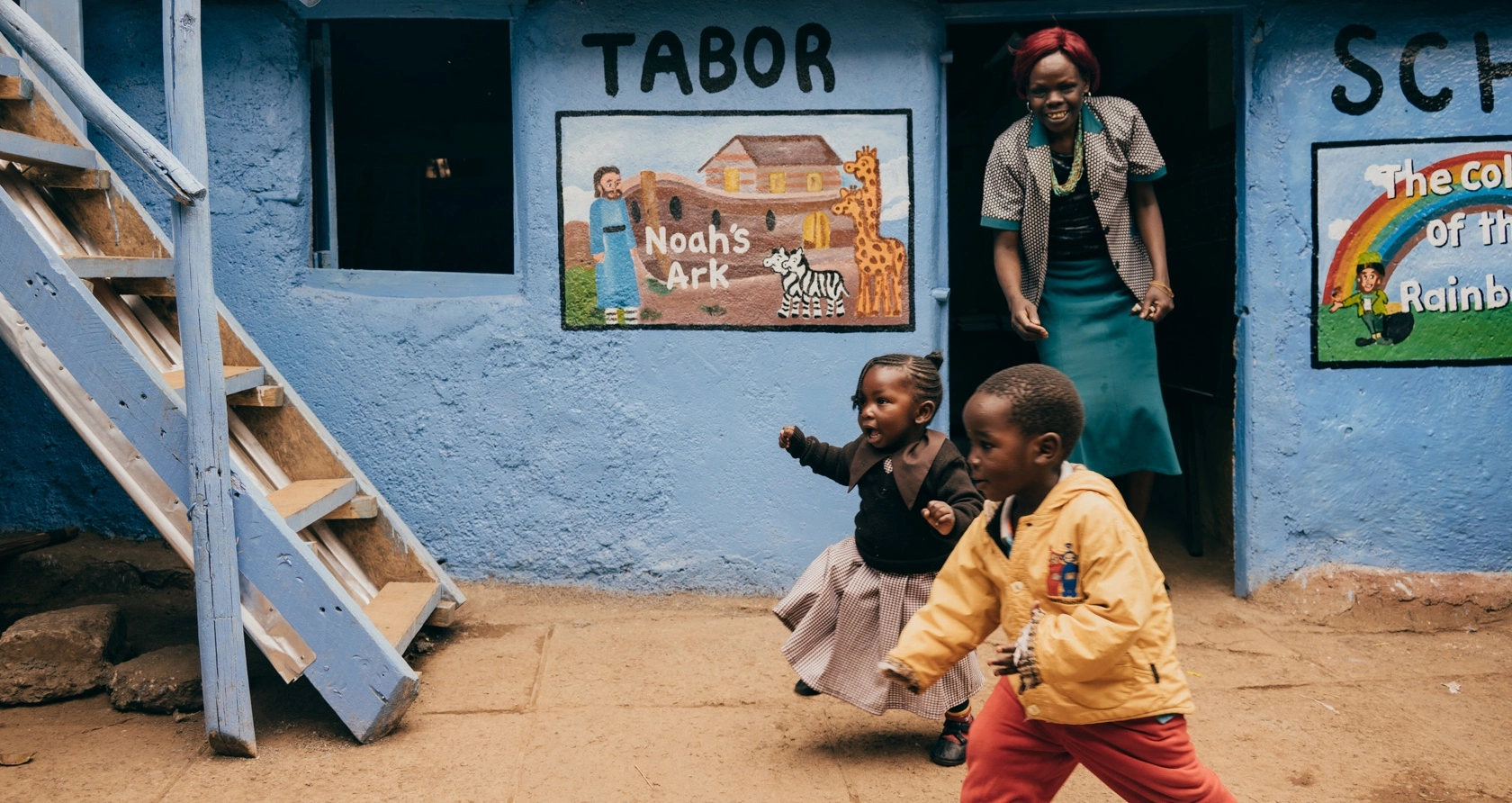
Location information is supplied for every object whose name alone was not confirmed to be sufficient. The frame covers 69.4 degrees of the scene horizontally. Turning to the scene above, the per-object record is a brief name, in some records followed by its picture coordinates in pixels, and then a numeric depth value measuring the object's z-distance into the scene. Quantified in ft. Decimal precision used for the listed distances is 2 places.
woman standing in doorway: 13.28
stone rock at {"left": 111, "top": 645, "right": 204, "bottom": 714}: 11.23
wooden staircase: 10.18
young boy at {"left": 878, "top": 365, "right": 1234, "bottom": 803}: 6.85
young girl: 9.96
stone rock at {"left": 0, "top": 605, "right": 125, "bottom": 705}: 11.49
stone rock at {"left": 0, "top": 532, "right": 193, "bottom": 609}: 14.65
